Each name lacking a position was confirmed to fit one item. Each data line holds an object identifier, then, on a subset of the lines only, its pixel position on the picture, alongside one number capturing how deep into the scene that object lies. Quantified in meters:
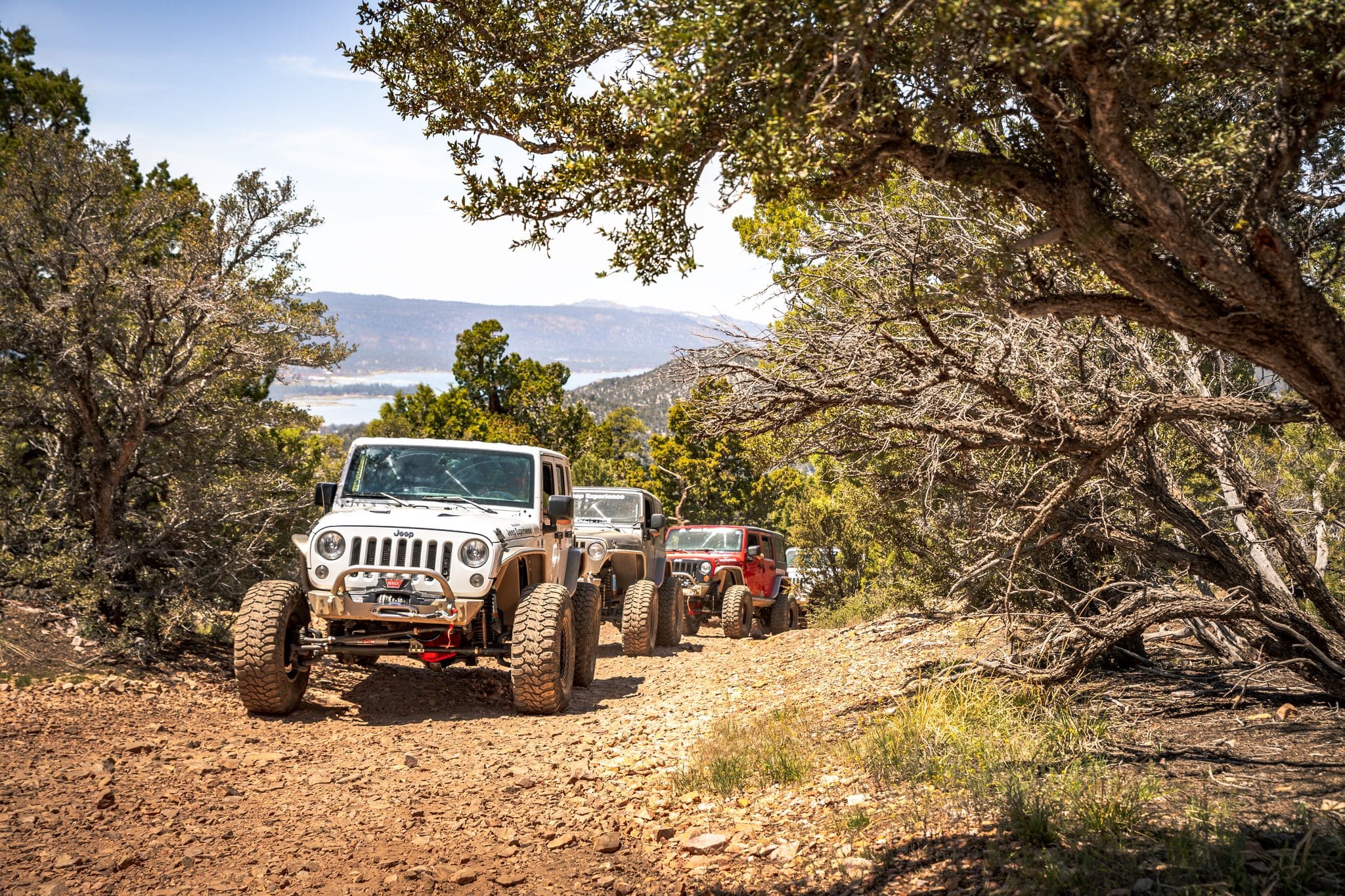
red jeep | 15.40
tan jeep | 11.52
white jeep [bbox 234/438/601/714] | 7.14
